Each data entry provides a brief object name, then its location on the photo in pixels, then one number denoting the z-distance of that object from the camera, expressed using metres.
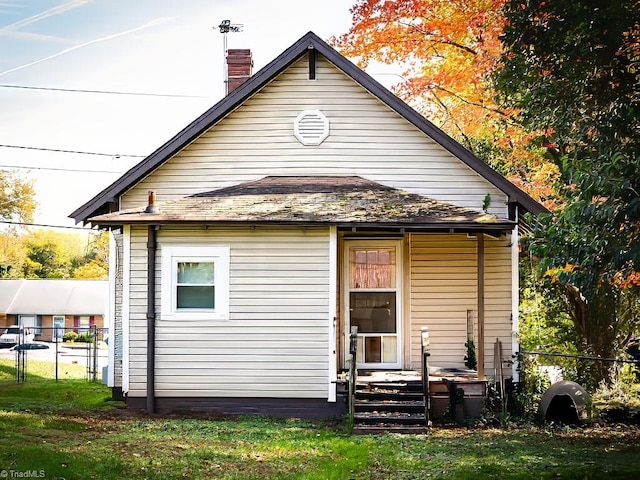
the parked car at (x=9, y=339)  51.00
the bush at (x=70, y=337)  57.97
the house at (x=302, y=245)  15.07
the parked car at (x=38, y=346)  47.70
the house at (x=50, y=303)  59.19
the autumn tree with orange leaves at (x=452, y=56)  21.02
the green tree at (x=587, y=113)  9.98
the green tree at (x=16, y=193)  52.44
